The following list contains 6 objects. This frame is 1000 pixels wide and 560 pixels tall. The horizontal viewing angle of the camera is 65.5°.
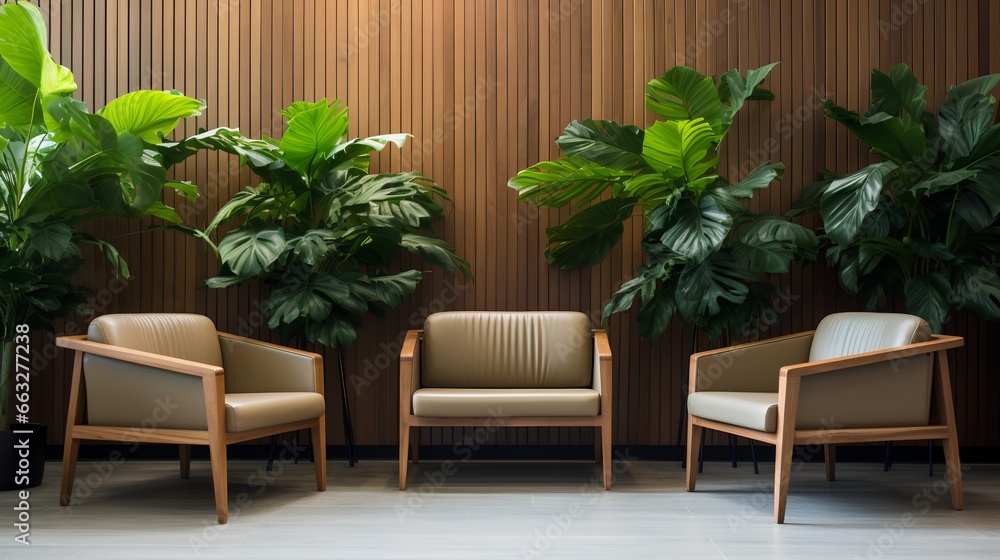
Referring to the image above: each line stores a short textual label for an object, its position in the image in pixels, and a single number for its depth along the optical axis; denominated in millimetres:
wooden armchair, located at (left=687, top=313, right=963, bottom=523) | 3166
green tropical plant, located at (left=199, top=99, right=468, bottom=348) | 3881
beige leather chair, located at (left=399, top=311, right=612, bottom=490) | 4277
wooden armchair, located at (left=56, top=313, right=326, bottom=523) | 3201
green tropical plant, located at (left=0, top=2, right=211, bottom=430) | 3455
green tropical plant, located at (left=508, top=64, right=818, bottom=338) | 3781
